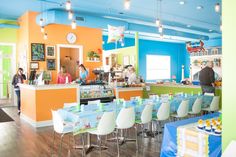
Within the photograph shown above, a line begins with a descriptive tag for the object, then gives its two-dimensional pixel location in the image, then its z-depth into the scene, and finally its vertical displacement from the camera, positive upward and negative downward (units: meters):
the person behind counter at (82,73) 7.81 +0.10
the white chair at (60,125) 3.81 -0.83
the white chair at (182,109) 5.20 -0.77
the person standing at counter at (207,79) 6.25 -0.10
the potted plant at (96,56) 9.62 +0.83
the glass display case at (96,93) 6.97 -0.53
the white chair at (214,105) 5.90 -0.77
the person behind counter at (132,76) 7.69 -0.01
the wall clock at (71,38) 9.04 +1.51
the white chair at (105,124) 3.78 -0.80
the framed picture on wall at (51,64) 8.71 +0.46
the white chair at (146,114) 4.53 -0.77
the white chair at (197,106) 5.58 -0.75
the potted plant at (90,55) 9.51 +0.87
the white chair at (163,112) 4.86 -0.77
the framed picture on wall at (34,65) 8.32 +0.40
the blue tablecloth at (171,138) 2.72 -0.77
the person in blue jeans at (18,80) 8.06 -0.14
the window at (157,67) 14.80 +0.58
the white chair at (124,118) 4.11 -0.76
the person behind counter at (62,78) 7.85 -0.07
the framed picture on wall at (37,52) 8.31 +0.89
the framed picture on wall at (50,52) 8.63 +0.91
